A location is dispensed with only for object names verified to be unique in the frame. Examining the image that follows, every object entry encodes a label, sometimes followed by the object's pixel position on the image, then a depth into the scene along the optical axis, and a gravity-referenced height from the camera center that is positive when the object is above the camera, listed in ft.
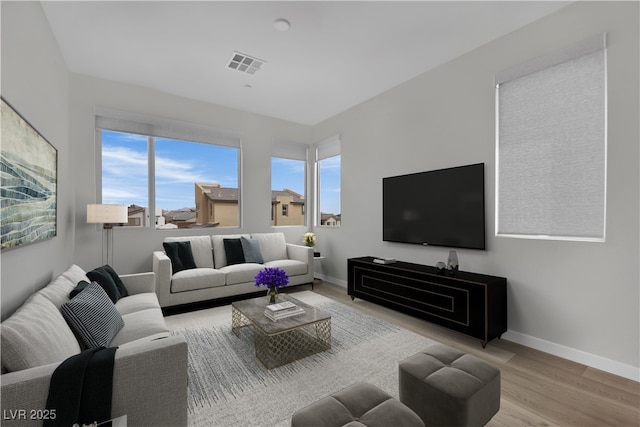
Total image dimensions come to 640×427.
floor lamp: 11.20 -0.05
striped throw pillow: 5.49 -2.16
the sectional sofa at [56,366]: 3.72 -2.32
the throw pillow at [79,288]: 6.45 -1.81
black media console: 8.59 -2.91
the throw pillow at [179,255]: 12.62 -1.95
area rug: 5.98 -4.17
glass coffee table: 7.77 -3.83
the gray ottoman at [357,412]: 3.95 -2.94
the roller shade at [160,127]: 13.05 +4.36
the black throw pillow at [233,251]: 14.21 -1.96
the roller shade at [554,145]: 7.70 +2.07
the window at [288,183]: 18.16 +2.03
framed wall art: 5.20 +0.66
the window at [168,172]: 13.41 +2.16
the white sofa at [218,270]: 11.53 -2.65
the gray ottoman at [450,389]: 4.66 -3.06
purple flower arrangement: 9.21 -2.15
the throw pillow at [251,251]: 14.64 -1.98
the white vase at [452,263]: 10.02 -1.77
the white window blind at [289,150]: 17.99 +4.19
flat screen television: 10.14 +0.24
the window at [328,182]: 17.46 +2.05
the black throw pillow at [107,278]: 8.34 -2.02
